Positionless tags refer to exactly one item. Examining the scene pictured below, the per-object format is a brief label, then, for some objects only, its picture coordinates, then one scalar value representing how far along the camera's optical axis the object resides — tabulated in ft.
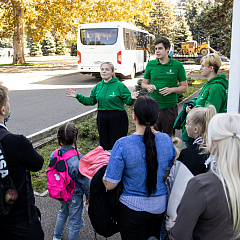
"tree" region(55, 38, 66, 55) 205.77
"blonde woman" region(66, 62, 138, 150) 16.63
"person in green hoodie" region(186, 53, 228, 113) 13.28
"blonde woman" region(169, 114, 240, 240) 5.61
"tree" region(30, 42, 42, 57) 192.13
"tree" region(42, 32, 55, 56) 195.42
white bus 57.00
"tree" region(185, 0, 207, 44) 202.39
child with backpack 10.72
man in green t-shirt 15.80
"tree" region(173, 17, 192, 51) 138.17
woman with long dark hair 8.05
